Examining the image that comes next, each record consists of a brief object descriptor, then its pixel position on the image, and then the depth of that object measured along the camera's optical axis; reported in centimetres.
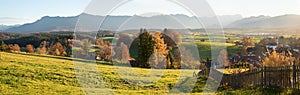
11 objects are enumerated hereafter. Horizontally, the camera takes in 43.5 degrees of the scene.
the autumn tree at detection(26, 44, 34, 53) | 11688
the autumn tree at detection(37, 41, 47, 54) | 11570
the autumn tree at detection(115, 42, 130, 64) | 3417
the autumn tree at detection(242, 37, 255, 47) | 12099
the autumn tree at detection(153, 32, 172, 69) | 3925
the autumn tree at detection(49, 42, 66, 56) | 10576
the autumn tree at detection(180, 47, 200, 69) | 5056
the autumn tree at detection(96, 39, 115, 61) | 5494
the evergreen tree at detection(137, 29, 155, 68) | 3703
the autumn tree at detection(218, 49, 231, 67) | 6309
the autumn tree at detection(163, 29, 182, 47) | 5412
